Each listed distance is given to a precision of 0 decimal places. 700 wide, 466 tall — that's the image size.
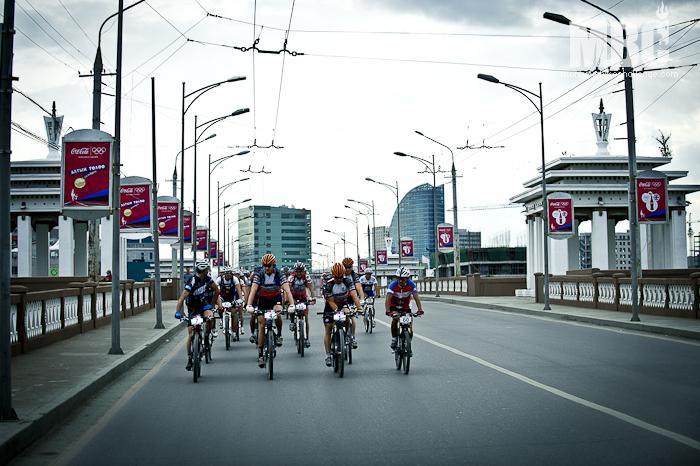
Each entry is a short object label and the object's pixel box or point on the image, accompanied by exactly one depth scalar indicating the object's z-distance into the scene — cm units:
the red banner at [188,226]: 4588
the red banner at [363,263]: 8847
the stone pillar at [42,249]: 7162
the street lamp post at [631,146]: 2456
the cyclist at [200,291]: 1443
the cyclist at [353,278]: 1539
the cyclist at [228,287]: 2045
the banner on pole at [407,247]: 7319
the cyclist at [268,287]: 1516
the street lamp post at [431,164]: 5422
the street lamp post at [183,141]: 3164
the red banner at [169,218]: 3425
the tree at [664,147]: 9600
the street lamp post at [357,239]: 9976
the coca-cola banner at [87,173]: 1752
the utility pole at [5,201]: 887
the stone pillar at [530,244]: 6069
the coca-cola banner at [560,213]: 3788
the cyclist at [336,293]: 1462
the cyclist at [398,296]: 1465
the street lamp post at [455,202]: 5209
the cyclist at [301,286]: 1839
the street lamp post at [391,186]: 6490
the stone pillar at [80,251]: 7099
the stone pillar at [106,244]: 6209
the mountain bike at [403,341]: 1405
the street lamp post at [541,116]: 3362
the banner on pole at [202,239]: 5825
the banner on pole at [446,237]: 5353
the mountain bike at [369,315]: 2478
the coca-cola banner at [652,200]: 2675
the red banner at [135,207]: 2830
